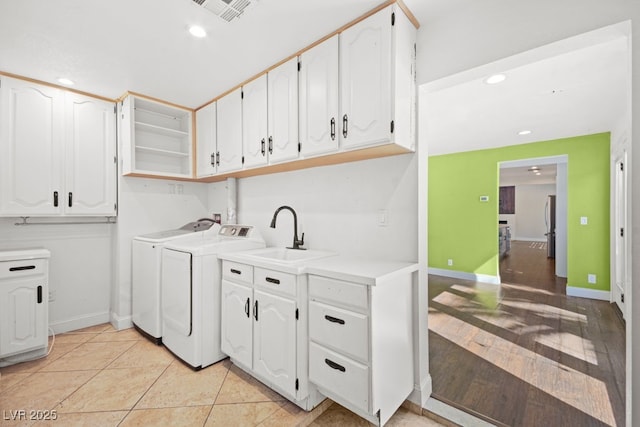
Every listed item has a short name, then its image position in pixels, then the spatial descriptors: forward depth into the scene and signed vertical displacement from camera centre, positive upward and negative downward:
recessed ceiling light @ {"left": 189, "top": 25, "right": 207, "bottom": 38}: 1.77 +1.17
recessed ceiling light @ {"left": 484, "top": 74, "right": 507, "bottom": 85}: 2.39 +1.16
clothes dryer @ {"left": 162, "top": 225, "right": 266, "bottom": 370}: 2.12 -0.68
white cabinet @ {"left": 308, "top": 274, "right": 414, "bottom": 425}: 1.39 -0.69
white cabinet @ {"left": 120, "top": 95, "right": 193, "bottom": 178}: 2.78 +0.83
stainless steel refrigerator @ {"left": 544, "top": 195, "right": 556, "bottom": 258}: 6.92 -0.42
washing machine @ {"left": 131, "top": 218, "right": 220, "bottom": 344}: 2.49 -0.57
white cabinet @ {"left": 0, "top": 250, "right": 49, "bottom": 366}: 2.17 -0.73
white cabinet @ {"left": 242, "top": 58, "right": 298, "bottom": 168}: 2.05 +0.76
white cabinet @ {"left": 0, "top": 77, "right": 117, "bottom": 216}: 2.35 +0.56
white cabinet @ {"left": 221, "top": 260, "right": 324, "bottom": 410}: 1.66 -0.75
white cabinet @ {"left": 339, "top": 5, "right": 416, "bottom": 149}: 1.56 +0.78
